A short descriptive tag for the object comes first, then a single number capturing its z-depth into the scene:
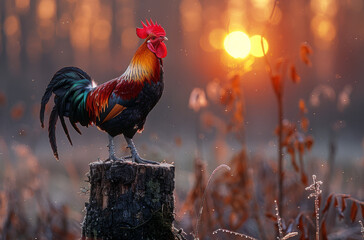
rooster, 7.20
